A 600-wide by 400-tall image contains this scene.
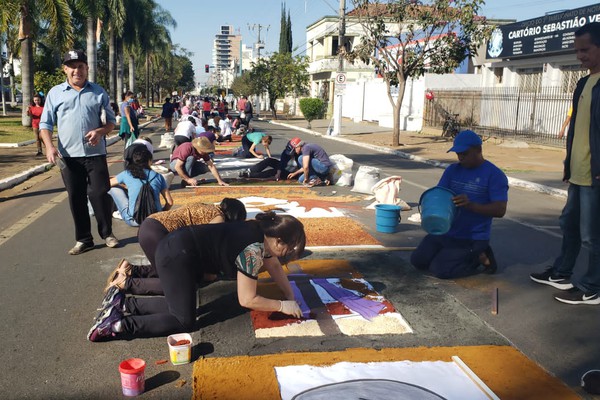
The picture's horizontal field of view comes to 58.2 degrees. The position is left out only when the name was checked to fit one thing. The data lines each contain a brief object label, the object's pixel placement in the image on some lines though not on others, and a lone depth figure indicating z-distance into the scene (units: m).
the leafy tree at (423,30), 19.95
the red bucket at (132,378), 3.13
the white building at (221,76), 157.70
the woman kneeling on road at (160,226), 4.32
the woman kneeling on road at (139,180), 5.86
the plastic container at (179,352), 3.52
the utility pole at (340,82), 24.91
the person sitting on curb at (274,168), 11.40
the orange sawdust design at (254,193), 9.43
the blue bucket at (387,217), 7.20
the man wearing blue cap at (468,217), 5.26
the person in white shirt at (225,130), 21.16
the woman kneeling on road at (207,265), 3.66
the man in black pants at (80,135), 5.70
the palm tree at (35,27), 22.61
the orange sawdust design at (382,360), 3.21
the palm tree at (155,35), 48.95
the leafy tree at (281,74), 48.25
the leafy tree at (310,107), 36.34
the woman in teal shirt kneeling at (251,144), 14.81
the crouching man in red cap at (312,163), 10.80
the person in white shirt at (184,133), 12.27
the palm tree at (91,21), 27.55
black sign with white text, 20.39
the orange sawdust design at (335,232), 6.67
